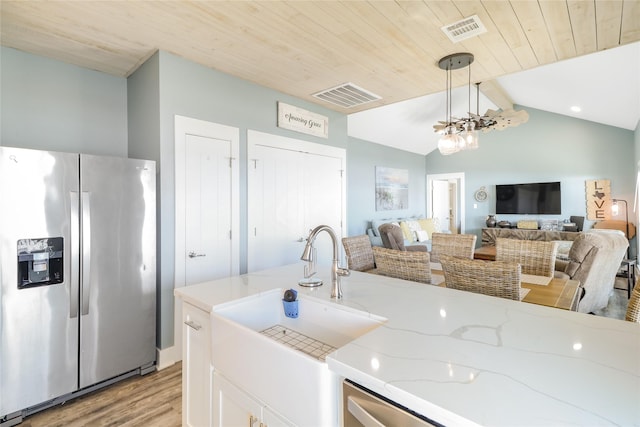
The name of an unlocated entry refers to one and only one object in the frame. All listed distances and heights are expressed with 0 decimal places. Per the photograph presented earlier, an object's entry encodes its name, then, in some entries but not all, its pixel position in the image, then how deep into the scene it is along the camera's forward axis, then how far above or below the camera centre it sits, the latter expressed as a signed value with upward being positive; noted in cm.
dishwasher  77 -54
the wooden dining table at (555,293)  189 -57
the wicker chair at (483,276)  171 -40
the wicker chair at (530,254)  257 -39
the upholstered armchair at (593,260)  289 -51
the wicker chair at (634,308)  130 -43
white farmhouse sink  96 -56
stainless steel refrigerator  192 -43
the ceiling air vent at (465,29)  216 +136
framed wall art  690 +54
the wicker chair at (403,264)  212 -39
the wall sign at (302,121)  355 +114
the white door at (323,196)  387 +20
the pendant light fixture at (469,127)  336 +99
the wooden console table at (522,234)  595 -52
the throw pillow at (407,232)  667 -47
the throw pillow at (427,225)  735 -35
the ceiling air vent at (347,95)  342 +140
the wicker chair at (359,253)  310 -44
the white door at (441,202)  878 +27
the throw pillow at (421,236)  700 -58
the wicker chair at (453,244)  301 -35
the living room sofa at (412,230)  653 -44
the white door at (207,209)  275 +3
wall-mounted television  652 +25
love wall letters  596 +20
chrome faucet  151 -30
